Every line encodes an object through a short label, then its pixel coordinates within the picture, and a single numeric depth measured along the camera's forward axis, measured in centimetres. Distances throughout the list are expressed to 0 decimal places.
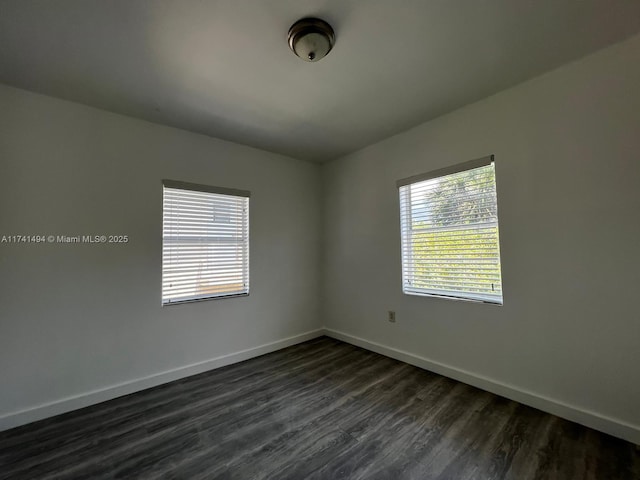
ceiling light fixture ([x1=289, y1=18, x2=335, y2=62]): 152
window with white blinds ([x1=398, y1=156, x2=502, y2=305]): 234
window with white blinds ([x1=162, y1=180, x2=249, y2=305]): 270
